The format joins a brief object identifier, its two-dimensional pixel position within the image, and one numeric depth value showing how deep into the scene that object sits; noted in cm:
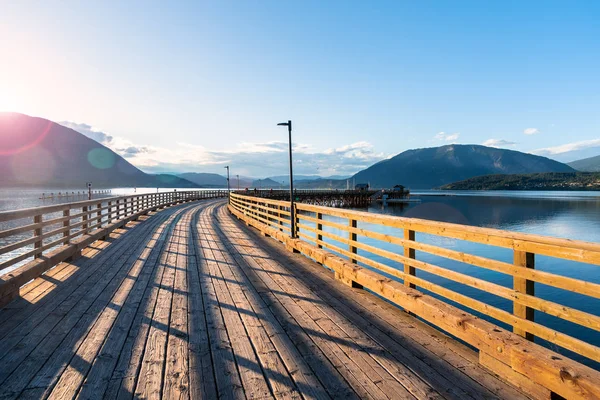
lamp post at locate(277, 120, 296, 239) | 934
